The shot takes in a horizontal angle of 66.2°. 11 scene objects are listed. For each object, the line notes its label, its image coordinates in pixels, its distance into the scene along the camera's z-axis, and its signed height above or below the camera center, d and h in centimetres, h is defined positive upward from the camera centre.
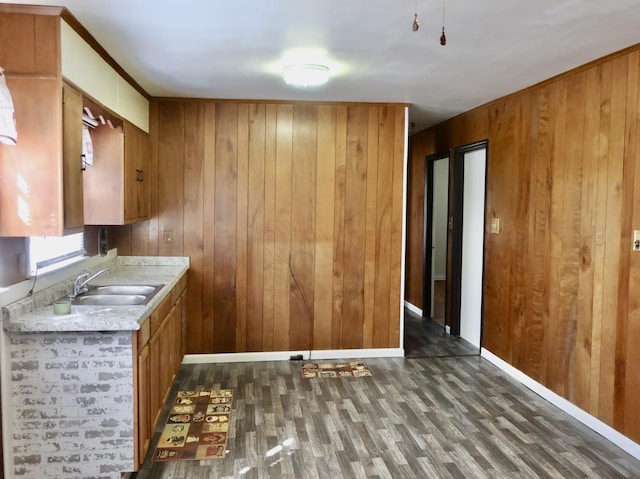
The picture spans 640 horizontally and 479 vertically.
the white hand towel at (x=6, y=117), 215 +46
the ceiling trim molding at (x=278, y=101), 434 +110
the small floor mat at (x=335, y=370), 423 -129
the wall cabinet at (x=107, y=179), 343 +30
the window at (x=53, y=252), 271 -19
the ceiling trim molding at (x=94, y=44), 238 +101
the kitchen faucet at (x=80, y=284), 318 -41
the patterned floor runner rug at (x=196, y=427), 291 -134
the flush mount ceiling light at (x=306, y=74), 316 +98
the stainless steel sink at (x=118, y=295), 317 -50
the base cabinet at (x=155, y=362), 255 -87
